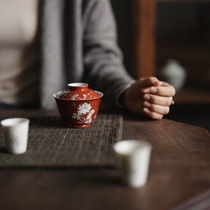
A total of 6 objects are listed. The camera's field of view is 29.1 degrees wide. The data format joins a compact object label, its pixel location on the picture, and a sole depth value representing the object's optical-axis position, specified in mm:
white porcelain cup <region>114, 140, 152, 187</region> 650
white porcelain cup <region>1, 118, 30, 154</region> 790
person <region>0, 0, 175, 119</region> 1349
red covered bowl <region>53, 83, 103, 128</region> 950
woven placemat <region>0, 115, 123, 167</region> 753
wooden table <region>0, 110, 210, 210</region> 617
